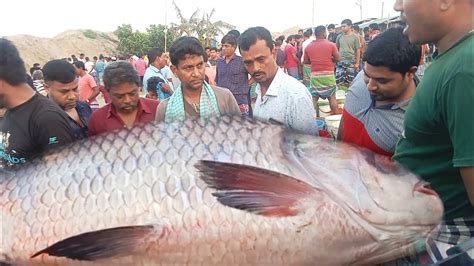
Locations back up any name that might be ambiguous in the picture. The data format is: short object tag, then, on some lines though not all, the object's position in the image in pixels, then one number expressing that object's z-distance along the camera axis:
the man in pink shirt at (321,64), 8.88
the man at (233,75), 7.11
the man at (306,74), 11.18
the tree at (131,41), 40.59
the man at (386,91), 2.18
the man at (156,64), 7.38
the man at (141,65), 16.42
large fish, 1.54
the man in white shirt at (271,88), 2.76
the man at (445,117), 1.51
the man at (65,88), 3.42
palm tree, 34.78
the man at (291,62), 14.13
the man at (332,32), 16.10
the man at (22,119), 2.31
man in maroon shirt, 2.99
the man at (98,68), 18.94
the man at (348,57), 11.51
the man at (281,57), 14.30
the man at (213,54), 13.69
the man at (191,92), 3.04
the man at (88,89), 7.69
